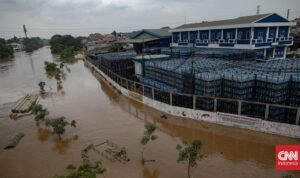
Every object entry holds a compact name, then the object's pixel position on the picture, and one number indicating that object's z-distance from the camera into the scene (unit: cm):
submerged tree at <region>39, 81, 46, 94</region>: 2836
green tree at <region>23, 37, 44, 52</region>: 12654
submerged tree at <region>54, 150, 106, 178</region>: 716
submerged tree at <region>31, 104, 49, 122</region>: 1695
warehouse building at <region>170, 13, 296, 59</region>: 2576
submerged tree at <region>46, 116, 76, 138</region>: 1425
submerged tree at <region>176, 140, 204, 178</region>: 912
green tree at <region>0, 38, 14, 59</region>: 8272
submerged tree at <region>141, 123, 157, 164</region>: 1097
